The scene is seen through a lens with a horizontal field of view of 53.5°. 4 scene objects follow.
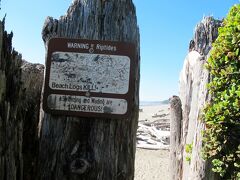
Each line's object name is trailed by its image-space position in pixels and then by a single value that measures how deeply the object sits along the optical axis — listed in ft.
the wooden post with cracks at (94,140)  4.42
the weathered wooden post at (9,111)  3.92
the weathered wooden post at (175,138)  9.43
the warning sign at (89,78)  4.45
